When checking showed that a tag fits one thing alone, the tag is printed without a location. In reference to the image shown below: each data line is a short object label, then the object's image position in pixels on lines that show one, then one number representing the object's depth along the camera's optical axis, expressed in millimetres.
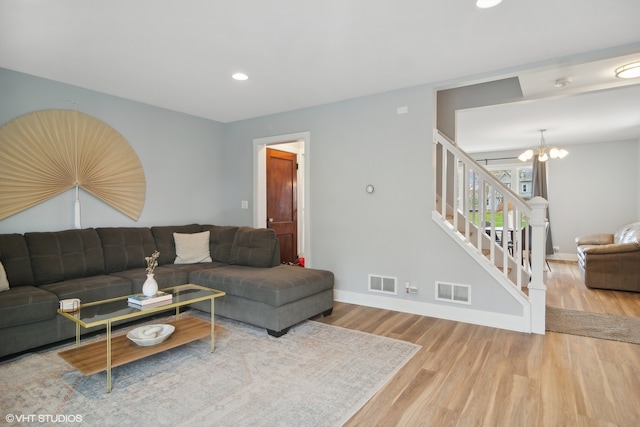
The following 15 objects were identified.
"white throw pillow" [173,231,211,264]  4266
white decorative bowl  2471
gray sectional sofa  2717
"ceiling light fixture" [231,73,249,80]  3448
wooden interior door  5598
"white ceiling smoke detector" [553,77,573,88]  3557
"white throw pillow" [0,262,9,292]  2814
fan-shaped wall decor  3355
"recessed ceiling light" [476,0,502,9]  2219
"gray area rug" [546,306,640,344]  3203
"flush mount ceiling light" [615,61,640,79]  3230
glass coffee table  2238
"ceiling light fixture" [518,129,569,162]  6125
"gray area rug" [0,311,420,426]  1972
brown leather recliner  4789
